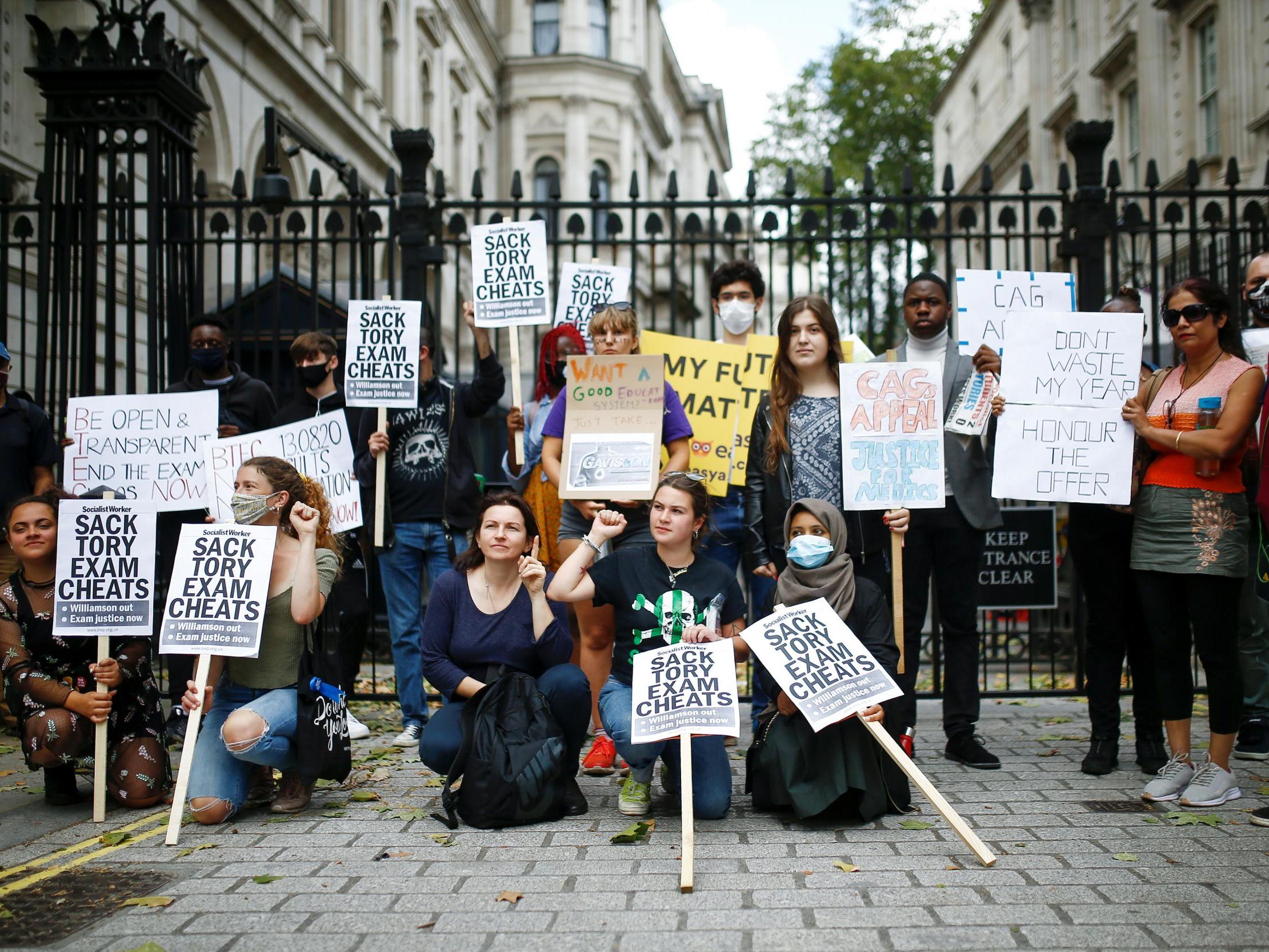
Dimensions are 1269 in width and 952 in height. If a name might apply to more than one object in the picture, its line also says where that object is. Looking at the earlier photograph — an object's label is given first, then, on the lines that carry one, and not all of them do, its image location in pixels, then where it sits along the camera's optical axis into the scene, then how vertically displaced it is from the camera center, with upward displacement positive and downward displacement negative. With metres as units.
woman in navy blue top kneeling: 4.96 -0.59
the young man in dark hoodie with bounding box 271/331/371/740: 6.66 +0.52
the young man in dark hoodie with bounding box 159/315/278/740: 6.78 +0.68
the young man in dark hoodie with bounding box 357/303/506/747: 6.66 +0.05
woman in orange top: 5.03 -0.19
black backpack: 4.71 -1.11
